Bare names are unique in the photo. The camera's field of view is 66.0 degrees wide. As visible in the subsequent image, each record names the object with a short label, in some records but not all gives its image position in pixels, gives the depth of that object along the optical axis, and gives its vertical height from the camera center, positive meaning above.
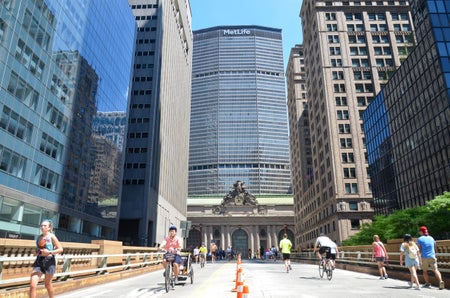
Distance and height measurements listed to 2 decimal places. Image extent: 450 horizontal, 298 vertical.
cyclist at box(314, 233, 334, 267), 16.00 +0.27
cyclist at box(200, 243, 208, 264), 29.53 +0.09
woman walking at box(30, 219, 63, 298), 7.46 -0.06
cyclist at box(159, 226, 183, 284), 11.83 +0.21
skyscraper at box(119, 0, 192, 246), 63.75 +24.53
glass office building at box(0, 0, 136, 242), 29.95 +14.61
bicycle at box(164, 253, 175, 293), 11.33 -0.53
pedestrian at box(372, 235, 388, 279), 15.79 -0.14
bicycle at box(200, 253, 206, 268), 28.95 -0.55
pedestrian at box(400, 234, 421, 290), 11.77 -0.11
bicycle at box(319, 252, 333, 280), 15.47 -0.55
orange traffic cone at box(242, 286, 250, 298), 4.43 -0.49
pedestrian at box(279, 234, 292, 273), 19.86 +0.36
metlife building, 184.38 +50.04
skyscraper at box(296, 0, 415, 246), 68.94 +35.20
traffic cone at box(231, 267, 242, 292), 5.32 -0.34
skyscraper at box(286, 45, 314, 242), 100.72 +36.62
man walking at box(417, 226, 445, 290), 11.61 -0.05
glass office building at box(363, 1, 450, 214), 44.69 +18.64
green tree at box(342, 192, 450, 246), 32.31 +3.02
